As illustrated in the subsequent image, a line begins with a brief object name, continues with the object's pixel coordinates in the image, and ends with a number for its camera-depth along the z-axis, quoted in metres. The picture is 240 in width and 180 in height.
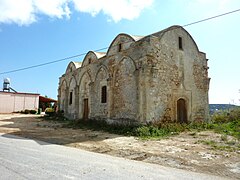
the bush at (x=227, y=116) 17.58
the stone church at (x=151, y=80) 13.66
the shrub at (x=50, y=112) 26.43
